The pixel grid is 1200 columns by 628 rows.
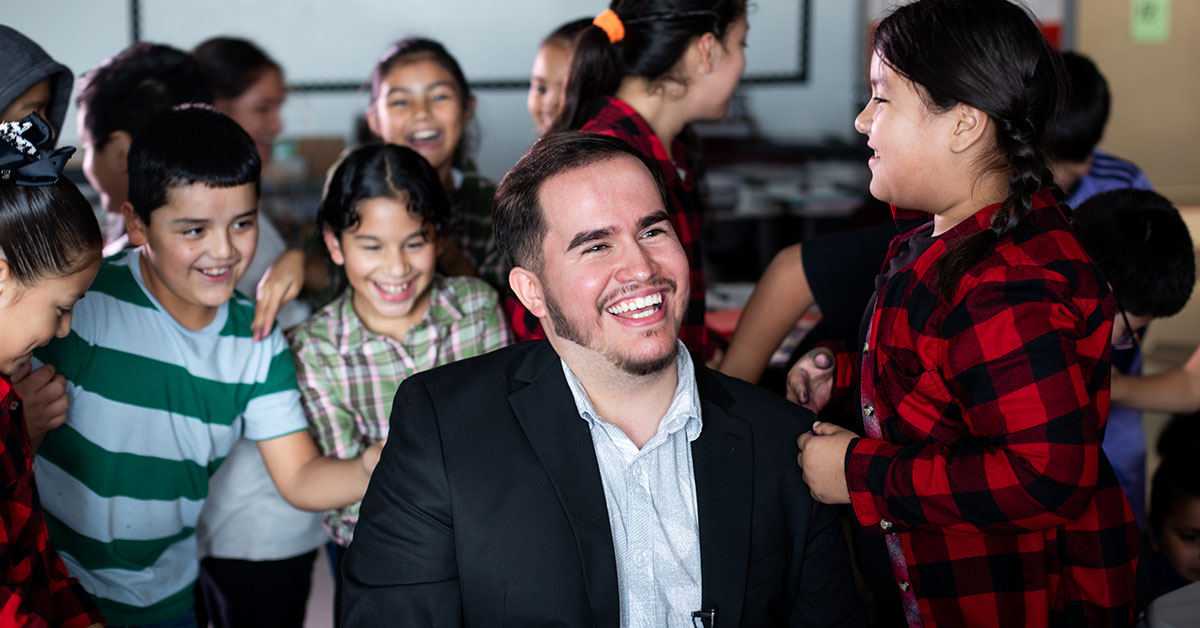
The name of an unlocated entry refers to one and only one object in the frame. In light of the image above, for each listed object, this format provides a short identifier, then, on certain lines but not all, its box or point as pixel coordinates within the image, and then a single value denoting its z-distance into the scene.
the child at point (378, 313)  2.10
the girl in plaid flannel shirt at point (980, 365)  1.42
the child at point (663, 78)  2.12
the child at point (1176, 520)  2.69
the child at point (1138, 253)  2.09
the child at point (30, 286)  1.49
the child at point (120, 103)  2.41
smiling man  1.52
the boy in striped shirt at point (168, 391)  1.86
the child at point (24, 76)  1.82
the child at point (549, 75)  2.94
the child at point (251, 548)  2.17
